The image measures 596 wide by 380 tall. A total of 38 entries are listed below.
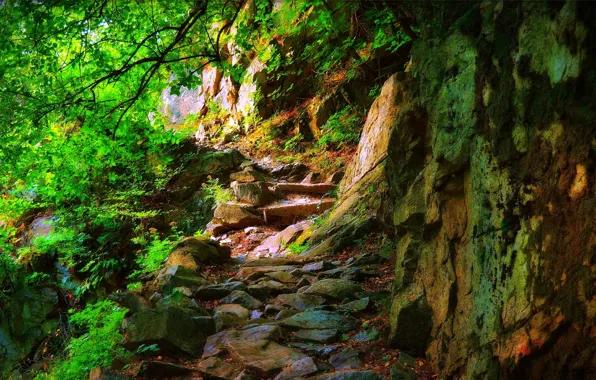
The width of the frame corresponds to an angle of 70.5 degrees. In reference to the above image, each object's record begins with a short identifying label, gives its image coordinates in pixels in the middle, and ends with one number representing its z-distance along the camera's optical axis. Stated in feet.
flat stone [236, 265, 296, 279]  23.83
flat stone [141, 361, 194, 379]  13.10
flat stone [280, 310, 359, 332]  16.02
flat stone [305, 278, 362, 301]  18.98
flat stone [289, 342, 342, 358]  14.08
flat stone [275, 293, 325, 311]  18.69
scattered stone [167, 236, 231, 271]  25.59
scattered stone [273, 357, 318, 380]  12.40
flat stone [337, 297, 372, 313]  17.20
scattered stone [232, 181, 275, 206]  43.83
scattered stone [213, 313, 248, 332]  16.90
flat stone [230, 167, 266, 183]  47.70
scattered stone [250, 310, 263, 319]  18.17
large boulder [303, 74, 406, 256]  27.45
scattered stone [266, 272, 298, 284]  22.35
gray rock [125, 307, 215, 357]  14.55
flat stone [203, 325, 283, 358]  14.86
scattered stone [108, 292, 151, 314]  18.43
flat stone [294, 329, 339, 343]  15.07
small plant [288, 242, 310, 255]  30.82
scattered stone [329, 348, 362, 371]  12.99
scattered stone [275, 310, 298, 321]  17.71
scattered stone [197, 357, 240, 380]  12.89
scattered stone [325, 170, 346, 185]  45.14
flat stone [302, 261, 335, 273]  23.40
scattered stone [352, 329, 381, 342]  14.53
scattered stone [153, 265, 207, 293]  20.94
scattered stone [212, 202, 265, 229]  41.42
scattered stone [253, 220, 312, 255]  34.45
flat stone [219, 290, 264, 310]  19.25
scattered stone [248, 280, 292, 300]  20.56
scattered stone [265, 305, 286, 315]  18.54
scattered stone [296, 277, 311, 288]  21.41
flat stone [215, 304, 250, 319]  17.95
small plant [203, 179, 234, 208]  44.45
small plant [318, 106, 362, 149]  48.50
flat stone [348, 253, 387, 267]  22.59
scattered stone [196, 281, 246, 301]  20.51
